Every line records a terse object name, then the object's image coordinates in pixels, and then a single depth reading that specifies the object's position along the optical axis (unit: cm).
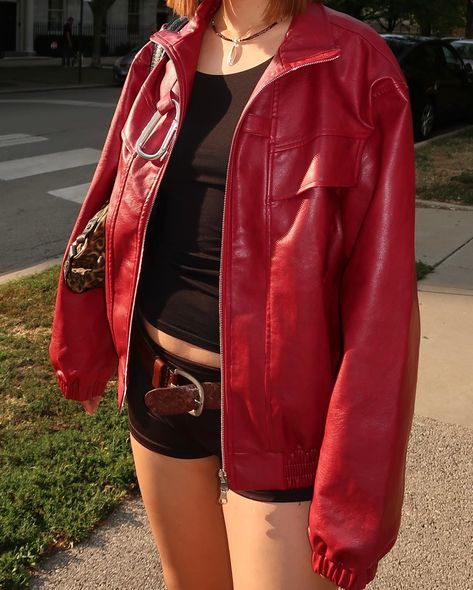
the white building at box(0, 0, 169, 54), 3459
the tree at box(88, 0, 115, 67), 3012
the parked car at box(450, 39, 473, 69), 1950
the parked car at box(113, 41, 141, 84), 2467
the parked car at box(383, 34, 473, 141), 1404
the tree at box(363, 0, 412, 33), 2089
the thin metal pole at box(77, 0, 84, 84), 2616
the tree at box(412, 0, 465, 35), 2097
